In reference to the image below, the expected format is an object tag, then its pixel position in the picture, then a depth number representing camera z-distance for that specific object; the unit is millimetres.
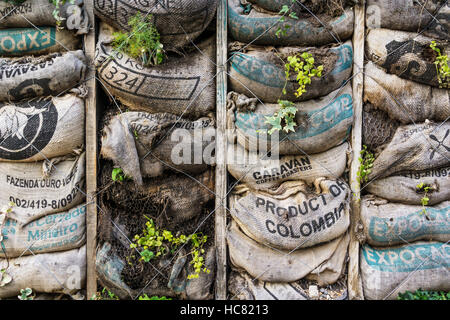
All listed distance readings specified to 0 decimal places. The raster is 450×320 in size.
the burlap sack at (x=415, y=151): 2371
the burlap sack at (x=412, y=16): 2330
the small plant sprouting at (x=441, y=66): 2307
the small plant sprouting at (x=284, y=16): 2208
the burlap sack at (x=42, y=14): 2295
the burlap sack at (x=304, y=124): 2285
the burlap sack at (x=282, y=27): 2289
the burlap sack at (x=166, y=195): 2357
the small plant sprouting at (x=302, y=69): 2199
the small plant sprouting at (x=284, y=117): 2199
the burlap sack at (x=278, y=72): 2268
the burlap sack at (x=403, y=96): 2385
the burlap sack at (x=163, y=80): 2268
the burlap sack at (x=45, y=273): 2305
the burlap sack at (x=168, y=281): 2288
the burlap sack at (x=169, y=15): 2154
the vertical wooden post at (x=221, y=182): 2383
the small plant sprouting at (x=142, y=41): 2175
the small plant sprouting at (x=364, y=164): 2391
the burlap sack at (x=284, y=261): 2305
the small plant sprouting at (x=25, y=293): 2309
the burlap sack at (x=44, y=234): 2311
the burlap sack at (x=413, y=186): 2395
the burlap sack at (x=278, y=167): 2365
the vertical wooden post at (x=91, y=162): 2373
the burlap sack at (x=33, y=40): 2352
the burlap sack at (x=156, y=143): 2242
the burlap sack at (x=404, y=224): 2348
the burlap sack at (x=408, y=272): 2297
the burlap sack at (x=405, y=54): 2332
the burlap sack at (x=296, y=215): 2230
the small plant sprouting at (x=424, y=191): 2359
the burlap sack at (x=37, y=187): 2332
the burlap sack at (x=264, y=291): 2316
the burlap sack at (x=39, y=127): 2273
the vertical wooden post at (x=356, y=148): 2381
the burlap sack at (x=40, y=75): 2275
